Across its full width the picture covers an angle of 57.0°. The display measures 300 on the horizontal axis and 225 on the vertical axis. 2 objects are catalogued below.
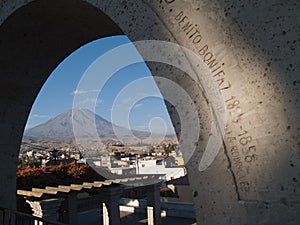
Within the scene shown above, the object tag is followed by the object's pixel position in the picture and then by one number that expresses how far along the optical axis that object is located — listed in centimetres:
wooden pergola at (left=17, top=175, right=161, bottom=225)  620
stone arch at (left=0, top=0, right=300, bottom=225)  112
